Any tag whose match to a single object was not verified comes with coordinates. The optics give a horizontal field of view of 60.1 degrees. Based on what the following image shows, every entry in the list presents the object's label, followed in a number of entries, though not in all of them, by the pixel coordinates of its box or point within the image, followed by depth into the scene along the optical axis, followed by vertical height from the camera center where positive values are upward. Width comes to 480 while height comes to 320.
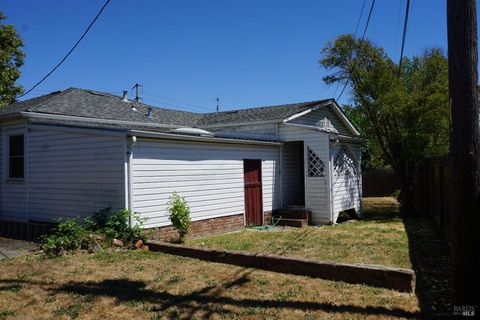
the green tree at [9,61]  26.02 +7.61
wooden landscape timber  5.86 -1.49
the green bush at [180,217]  9.97 -0.96
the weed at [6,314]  5.01 -1.63
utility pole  4.34 +0.24
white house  10.02 +0.39
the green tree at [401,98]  15.07 +2.78
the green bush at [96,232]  8.54 -1.19
